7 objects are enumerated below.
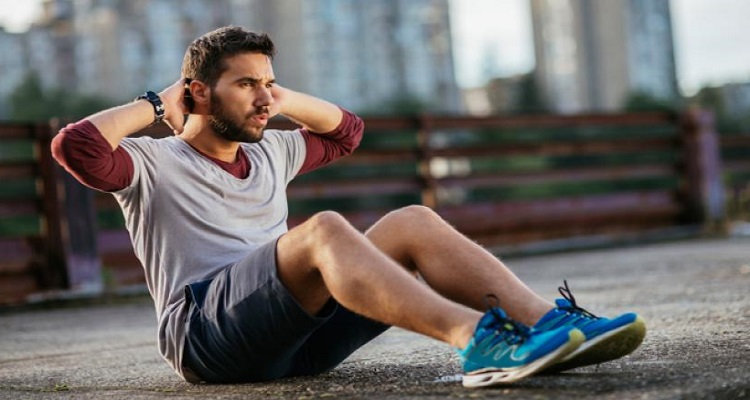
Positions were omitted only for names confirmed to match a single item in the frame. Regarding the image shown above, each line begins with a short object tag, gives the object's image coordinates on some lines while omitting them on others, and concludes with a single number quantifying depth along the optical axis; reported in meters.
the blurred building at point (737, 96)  88.00
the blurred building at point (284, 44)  80.56
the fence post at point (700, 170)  11.77
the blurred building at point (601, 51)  86.38
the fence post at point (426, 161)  9.92
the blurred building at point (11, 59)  79.06
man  2.47
